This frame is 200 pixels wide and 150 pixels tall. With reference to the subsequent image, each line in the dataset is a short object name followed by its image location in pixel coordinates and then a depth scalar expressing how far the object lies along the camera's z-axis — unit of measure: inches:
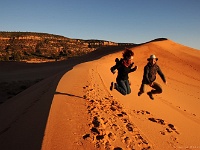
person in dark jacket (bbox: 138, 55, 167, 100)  205.4
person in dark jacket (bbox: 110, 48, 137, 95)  203.7
